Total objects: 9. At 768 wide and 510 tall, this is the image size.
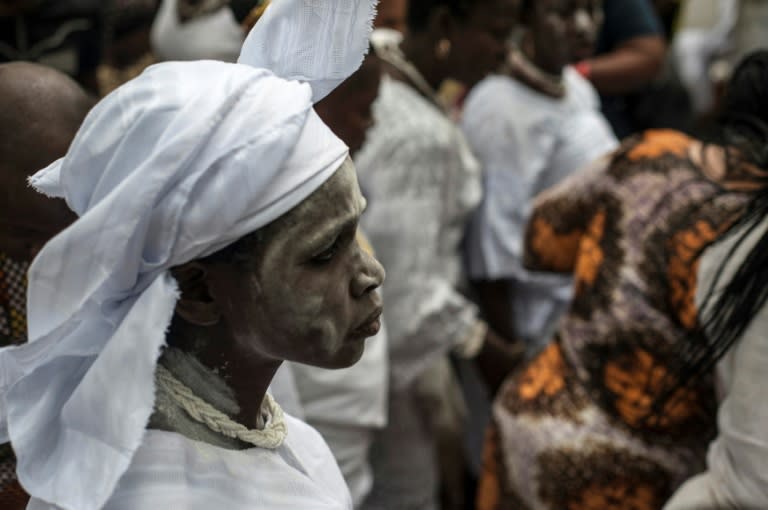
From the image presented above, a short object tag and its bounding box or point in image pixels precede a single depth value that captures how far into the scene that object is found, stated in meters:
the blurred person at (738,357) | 1.56
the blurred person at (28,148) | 1.41
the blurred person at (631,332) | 1.94
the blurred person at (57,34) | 2.42
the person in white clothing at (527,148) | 3.27
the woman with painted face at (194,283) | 1.02
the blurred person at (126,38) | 2.77
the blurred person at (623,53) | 4.12
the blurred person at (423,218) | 2.74
